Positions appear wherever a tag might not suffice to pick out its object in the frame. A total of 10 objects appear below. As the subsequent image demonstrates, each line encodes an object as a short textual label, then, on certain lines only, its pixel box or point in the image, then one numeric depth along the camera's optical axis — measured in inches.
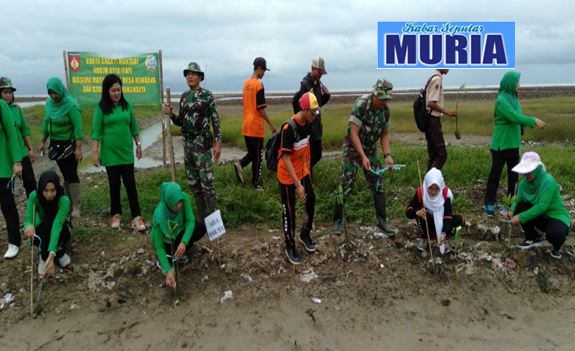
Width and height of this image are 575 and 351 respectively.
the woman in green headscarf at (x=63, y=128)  203.9
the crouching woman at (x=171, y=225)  160.9
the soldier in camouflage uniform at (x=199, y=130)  192.5
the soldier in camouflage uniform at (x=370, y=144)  188.2
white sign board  174.7
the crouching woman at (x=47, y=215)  168.9
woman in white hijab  176.1
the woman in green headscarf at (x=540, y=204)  177.0
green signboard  300.5
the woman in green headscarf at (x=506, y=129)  211.6
